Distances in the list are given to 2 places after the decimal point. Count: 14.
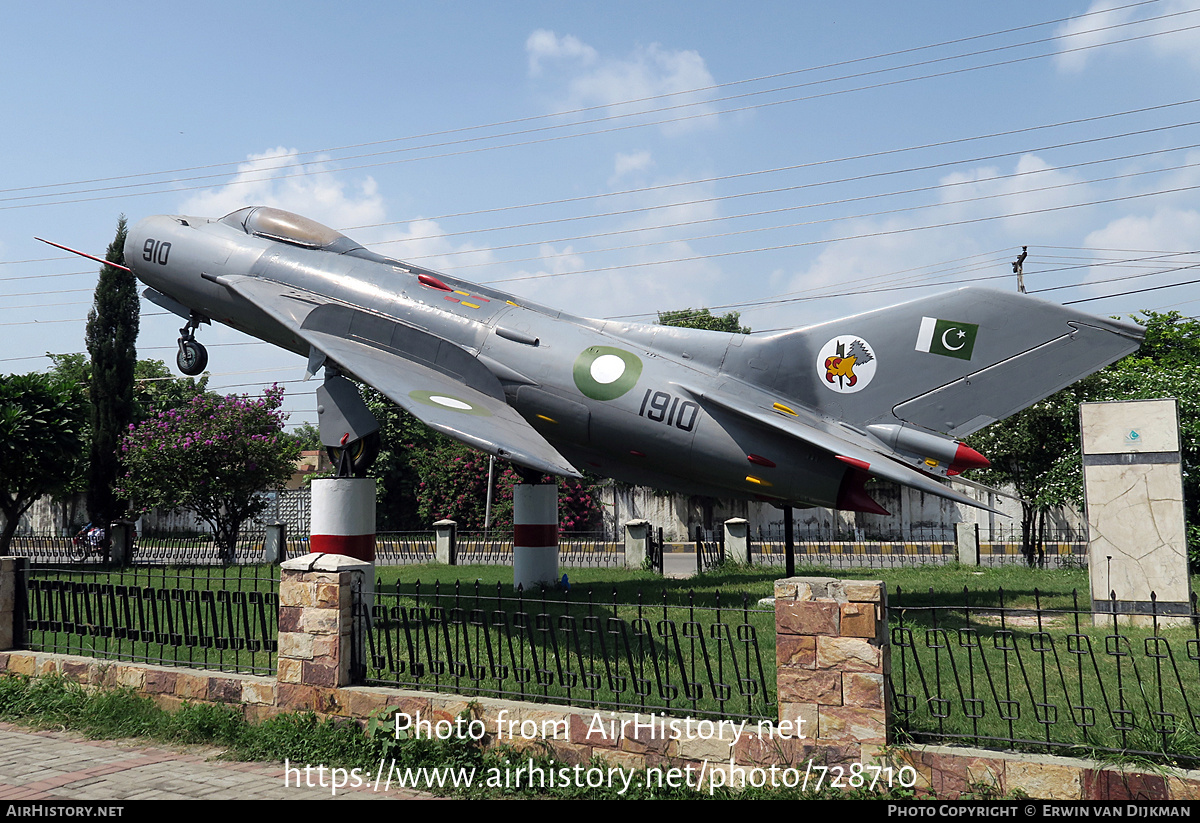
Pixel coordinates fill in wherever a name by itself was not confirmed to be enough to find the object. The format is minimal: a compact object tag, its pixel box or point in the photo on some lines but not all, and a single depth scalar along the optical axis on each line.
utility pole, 35.31
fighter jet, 10.93
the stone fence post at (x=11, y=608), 10.59
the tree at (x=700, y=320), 46.91
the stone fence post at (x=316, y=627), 7.99
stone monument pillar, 11.09
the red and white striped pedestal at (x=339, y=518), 11.97
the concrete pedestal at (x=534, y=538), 14.91
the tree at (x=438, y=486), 39.03
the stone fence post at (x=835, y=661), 6.09
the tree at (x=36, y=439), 23.56
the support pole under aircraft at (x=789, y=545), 13.88
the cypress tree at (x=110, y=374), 31.00
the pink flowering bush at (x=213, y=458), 25.44
